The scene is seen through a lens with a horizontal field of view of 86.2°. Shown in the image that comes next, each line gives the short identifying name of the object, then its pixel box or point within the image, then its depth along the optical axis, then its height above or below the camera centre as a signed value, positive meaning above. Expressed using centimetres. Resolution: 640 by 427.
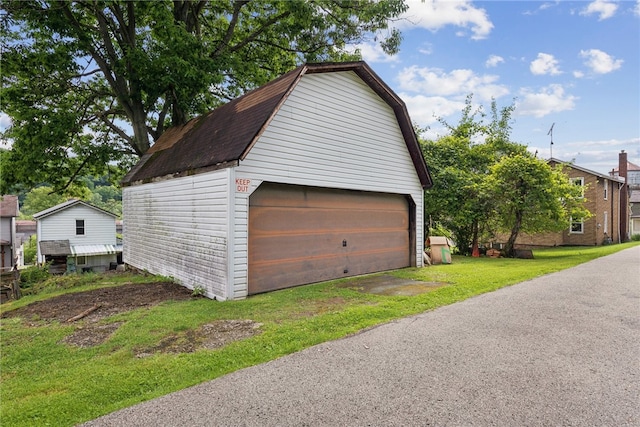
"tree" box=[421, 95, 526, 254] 1562 +141
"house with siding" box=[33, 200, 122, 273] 2311 -171
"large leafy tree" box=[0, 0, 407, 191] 1237 +606
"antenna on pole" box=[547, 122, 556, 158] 2531 +574
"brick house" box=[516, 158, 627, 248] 2394 -70
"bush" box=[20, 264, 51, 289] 1325 -270
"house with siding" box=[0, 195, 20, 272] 2385 -137
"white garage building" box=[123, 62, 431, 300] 718 +61
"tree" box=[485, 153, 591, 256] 1400 +68
